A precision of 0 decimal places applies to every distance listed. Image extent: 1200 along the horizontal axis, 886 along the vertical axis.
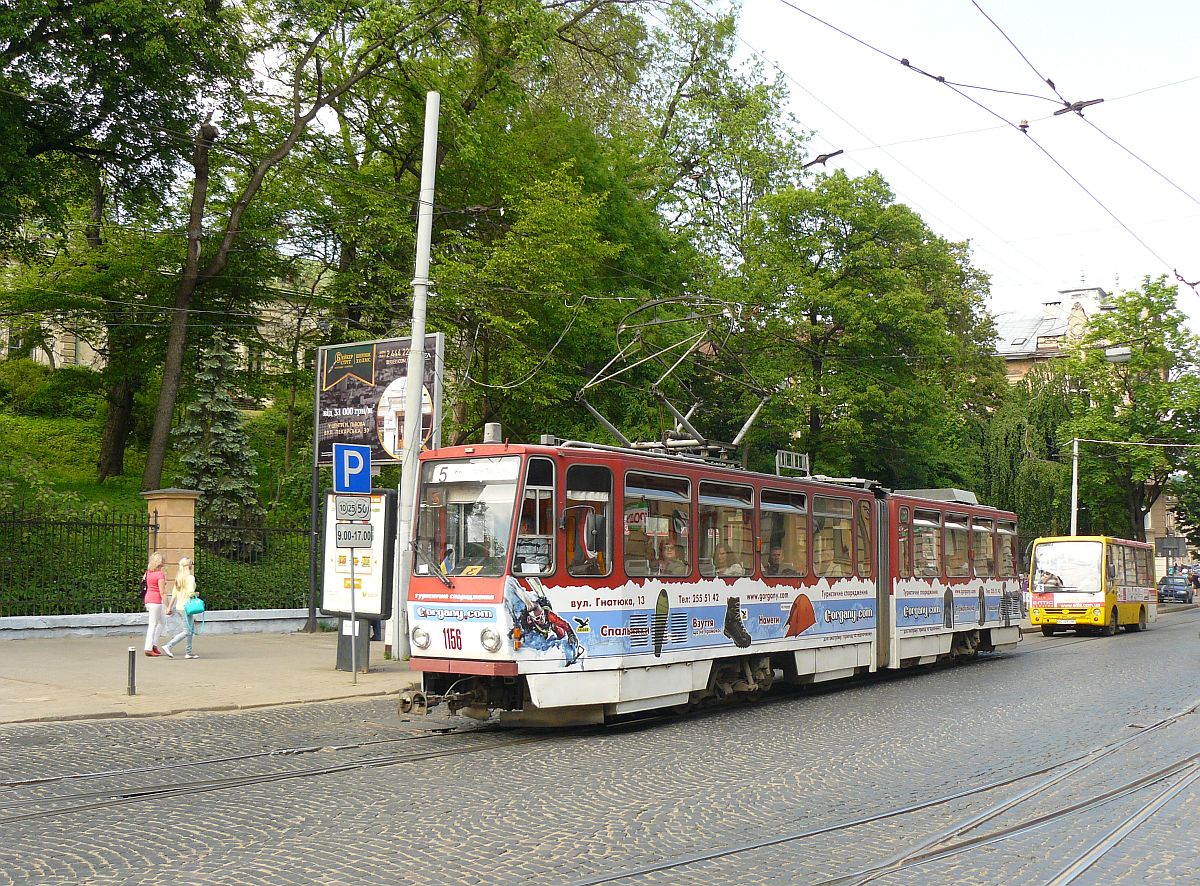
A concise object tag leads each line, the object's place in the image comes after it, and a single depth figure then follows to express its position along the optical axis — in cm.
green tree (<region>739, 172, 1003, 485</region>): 3581
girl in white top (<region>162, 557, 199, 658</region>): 1870
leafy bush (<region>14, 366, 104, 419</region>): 3475
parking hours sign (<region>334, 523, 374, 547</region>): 1609
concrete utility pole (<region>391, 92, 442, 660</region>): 1694
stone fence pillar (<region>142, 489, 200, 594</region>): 2225
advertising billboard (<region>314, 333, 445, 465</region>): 1936
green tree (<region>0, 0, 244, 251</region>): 2372
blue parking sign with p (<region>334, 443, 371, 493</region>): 1619
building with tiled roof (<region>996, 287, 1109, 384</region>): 8069
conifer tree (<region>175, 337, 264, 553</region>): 2961
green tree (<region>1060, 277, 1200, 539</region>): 5378
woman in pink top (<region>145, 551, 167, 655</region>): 1819
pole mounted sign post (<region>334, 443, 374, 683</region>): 1608
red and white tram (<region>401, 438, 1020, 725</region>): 1172
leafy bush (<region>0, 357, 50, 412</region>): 4009
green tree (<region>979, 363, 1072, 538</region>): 4528
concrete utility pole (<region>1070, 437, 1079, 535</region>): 4704
